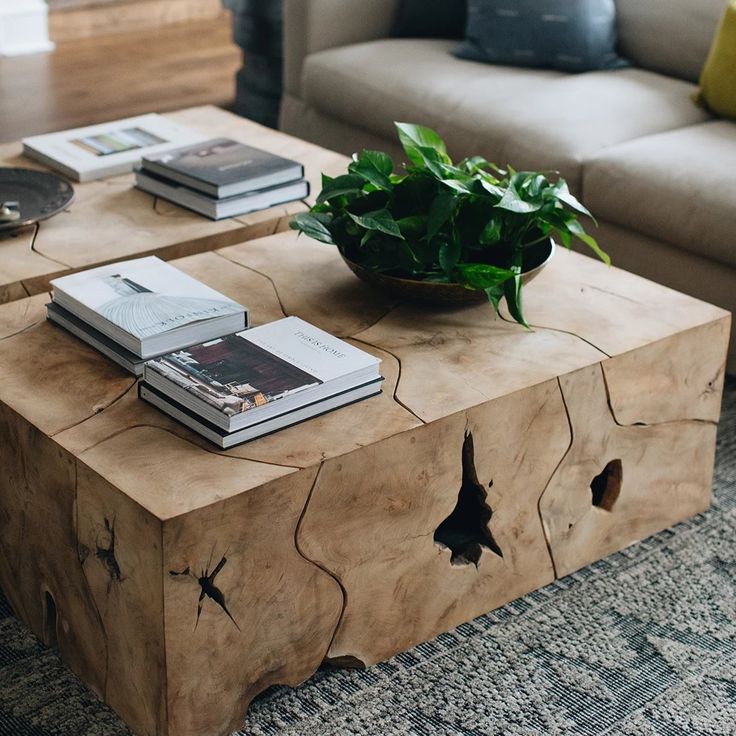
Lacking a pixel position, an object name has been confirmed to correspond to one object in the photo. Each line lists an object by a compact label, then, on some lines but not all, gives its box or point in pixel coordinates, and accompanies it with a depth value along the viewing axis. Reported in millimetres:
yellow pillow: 4280
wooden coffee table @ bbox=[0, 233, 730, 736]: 2625
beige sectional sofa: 3927
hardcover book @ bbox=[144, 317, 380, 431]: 2684
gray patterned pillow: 4691
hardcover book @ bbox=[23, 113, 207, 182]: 3797
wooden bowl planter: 3030
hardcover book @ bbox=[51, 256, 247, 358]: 2892
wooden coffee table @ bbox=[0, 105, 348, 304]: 3294
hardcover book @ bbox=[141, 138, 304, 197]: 3574
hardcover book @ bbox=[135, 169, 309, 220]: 3569
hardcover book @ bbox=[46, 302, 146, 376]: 2871
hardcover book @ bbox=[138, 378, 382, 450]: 2669
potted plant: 2976
